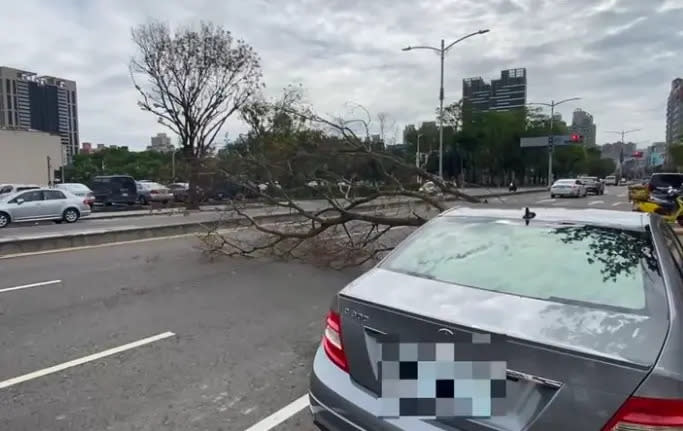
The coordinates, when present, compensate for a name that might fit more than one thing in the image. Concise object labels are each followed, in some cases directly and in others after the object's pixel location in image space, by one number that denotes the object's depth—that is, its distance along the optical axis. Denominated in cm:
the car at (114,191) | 3030
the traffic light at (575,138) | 5602
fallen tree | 975
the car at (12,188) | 2162
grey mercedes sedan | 177
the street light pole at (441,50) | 2822
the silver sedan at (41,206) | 1809
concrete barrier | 1080
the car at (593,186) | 4205
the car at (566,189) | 3572
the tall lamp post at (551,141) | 5141
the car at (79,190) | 2380
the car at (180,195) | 1759
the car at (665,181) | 2304
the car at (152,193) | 3026
